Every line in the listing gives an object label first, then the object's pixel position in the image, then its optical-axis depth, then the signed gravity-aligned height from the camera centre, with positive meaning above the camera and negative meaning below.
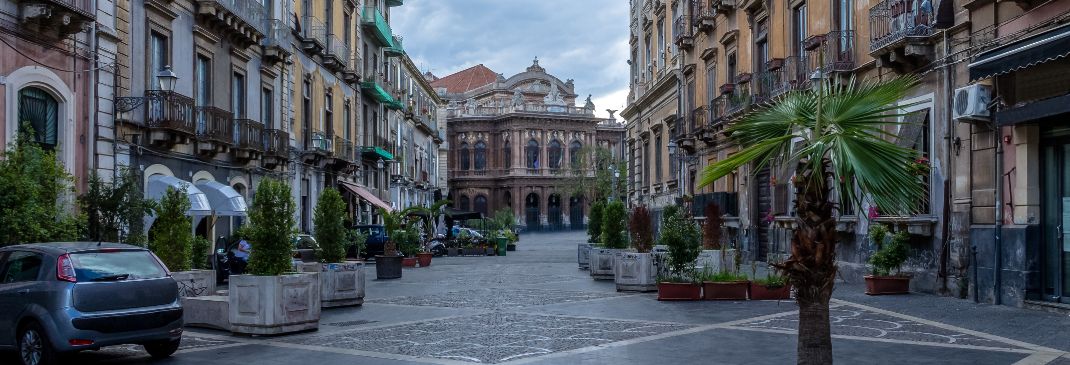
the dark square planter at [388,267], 25.12 -1.59
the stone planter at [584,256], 28.80 -1.55
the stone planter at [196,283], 14.51 -1.17
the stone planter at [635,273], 19.11 -1.37
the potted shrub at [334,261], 16.69 -0.99
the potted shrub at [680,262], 17.03 -1.06
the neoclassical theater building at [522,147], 88.12 +5.41
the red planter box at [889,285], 17.03 -1.47
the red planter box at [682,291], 17.02 -1.55
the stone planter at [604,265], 23.27 -1.46
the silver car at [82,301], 9.69 -0.97
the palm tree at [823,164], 6.68 +0.29
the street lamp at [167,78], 20.06 +2.74
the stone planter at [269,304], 12.59 -1.28
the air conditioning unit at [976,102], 14.72 +1.54
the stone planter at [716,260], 20.05 -1.19
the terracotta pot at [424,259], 32.72 -1.82
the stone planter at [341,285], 16.66 -1.37
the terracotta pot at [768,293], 16.78 -1.57
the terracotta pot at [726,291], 16.88 -1.53
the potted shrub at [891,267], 16.95 -1.18
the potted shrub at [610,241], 22.69 -0.88
